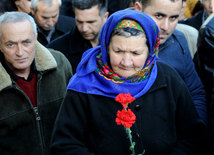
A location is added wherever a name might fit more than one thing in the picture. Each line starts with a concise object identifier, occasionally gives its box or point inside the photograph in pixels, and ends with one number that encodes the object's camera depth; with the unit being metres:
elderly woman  2.29
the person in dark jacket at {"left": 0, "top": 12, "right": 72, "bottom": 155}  3.04
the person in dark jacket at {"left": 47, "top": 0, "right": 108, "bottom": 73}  4.24
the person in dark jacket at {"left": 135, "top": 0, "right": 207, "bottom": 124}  2.93
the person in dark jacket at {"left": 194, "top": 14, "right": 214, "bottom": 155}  2.19
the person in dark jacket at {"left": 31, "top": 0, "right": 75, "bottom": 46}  5.27
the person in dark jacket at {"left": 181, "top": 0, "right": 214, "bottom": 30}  4.94
